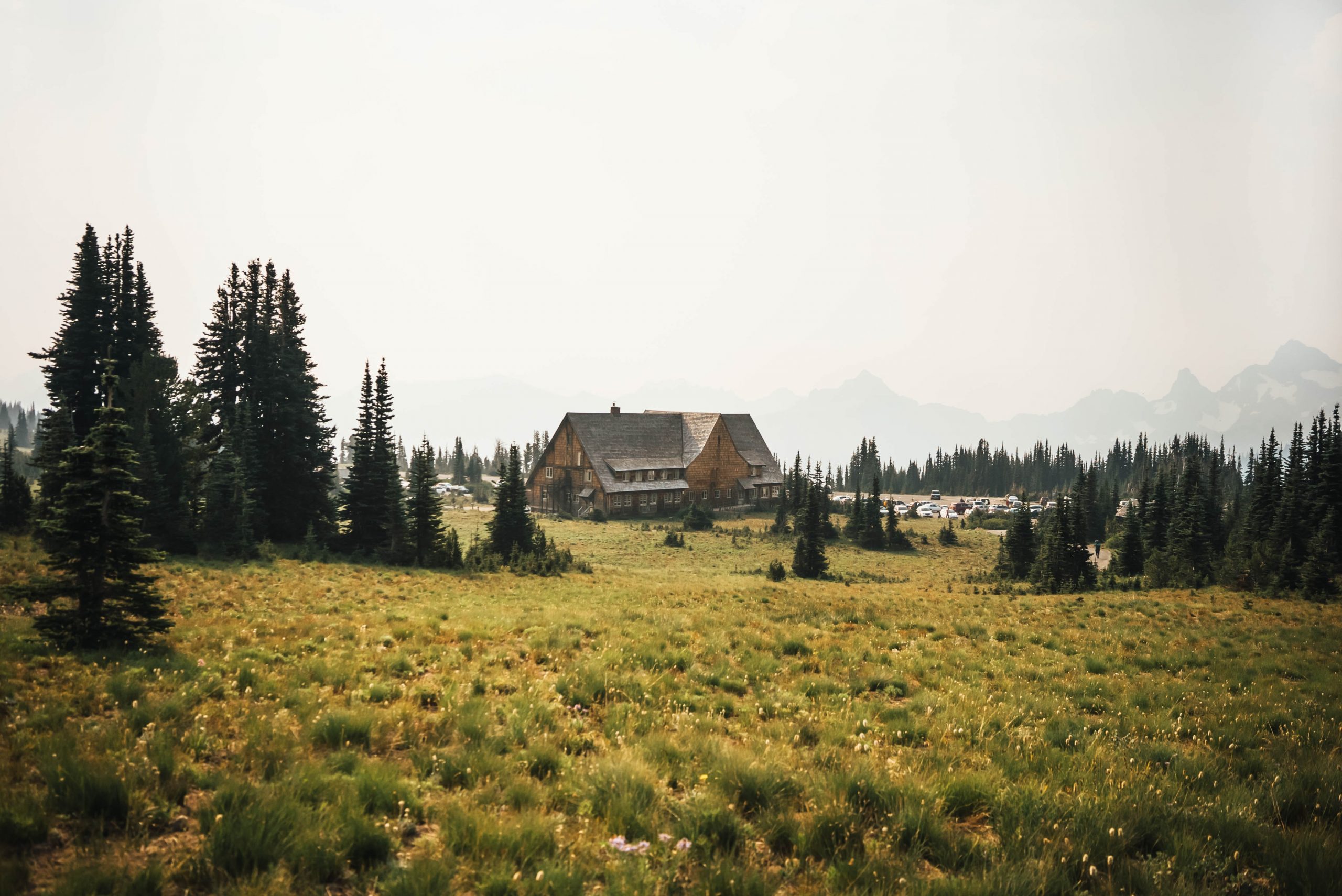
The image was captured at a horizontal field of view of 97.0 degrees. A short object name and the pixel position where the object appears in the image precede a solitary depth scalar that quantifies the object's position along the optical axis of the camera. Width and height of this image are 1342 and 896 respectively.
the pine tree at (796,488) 68.38
